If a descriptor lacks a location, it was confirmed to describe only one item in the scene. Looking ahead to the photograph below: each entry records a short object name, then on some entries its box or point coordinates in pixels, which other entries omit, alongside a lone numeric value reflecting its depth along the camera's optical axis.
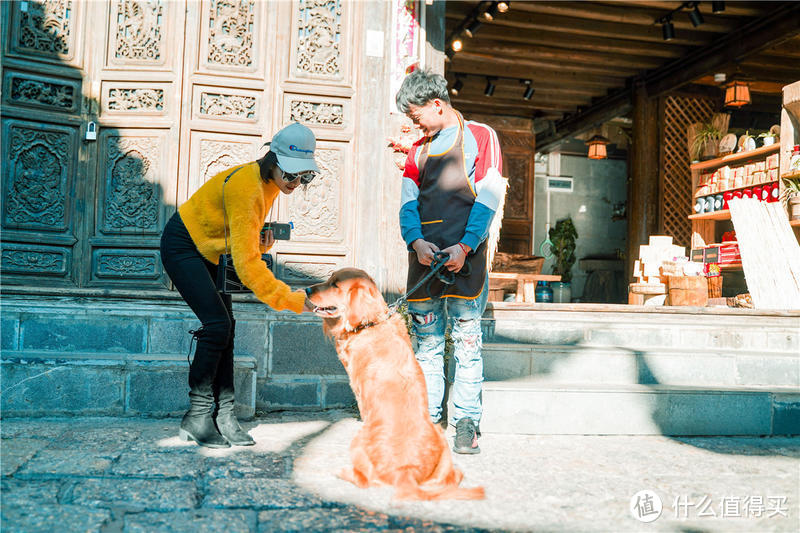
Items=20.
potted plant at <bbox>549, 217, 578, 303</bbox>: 14.94
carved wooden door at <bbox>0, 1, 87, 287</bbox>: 4.94
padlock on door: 5.04
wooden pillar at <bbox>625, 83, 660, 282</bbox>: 11.38
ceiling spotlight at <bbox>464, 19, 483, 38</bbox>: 8.92
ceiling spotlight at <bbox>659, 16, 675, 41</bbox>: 9.02
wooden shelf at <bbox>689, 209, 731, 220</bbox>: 9.05
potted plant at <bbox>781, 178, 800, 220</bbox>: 7.05
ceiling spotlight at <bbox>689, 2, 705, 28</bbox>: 8.61
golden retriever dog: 2.52
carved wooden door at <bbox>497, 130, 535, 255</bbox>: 13.88
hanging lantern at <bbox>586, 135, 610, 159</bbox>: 13.13
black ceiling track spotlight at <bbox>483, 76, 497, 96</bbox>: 11.72
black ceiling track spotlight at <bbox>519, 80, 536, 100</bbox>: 11.77
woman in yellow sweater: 3.04
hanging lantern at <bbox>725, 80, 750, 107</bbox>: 9.85
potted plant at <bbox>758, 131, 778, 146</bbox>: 8.21
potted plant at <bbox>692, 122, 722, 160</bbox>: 9.56
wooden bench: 8.43
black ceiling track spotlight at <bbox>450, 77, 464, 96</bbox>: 11.53
